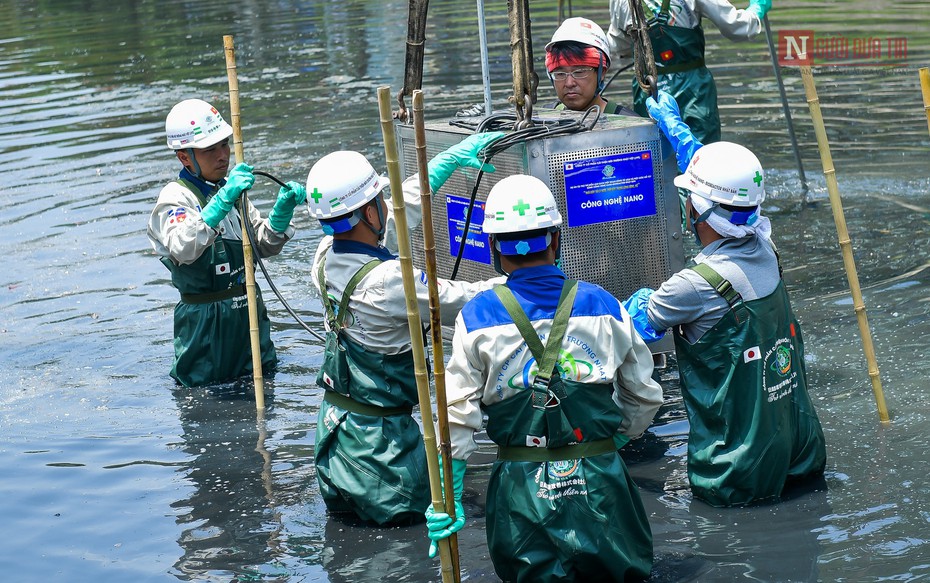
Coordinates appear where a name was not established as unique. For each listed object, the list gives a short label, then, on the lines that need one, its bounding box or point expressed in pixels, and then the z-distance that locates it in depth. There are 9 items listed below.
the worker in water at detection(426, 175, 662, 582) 9.54
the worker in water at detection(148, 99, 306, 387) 14.97
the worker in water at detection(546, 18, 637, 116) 15.11
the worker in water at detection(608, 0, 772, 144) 18.39
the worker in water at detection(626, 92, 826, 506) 10.99
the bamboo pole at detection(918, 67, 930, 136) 13.25
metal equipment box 12.86
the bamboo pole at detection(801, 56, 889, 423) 12.80
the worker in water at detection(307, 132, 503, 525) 11.45
